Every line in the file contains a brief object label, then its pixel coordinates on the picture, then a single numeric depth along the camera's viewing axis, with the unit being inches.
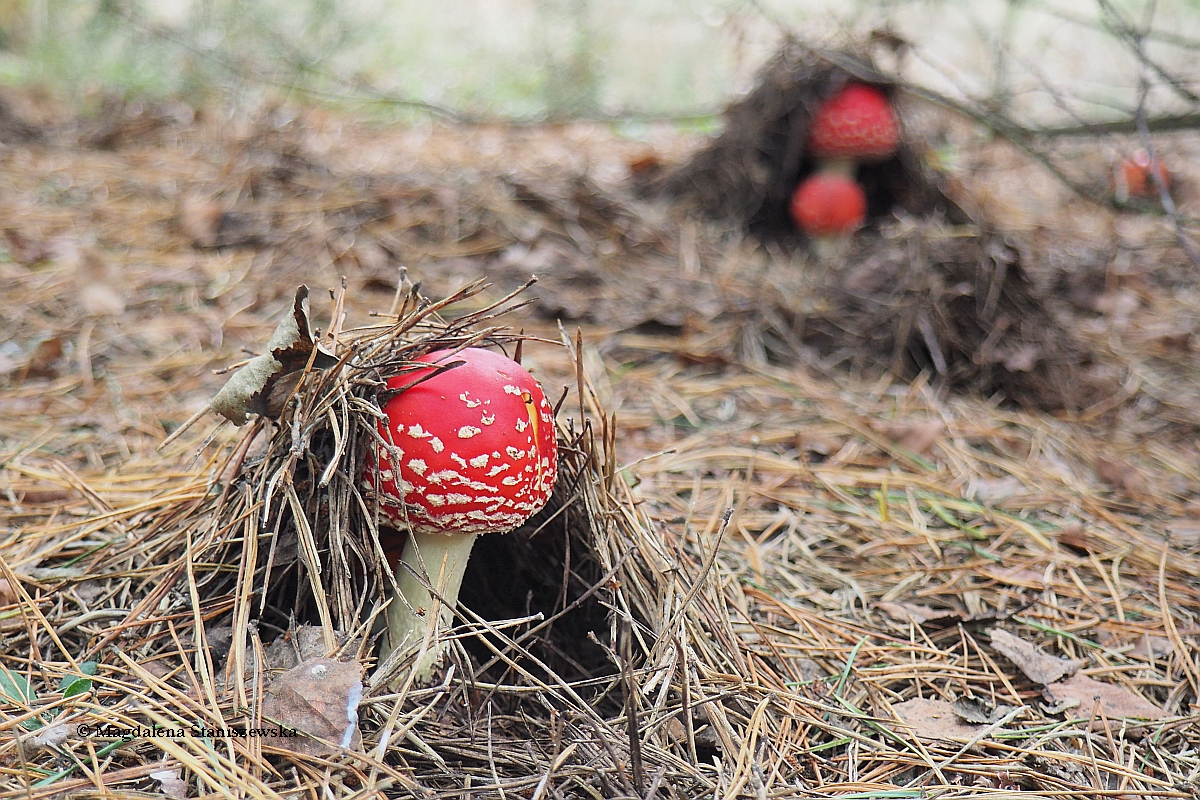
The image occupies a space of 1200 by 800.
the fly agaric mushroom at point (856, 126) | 81.7
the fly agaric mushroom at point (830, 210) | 81.8
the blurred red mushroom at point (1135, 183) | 87.6
